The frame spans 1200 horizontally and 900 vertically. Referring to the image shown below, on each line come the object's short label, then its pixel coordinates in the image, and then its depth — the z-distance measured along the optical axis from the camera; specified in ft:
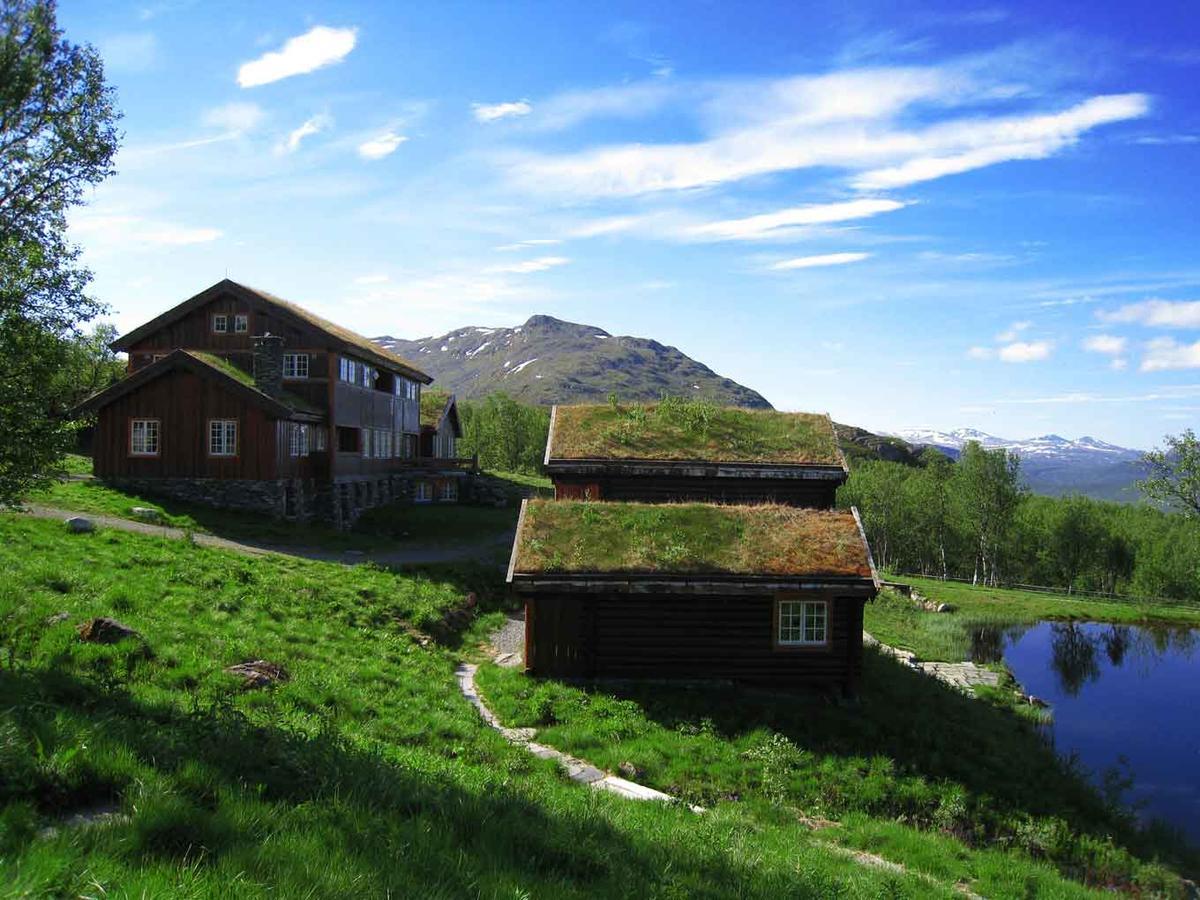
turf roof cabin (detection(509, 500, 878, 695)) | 66.08
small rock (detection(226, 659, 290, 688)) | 45.47
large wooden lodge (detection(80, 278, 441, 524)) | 113.80
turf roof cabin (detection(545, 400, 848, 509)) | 84.74
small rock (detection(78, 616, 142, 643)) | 43.73
